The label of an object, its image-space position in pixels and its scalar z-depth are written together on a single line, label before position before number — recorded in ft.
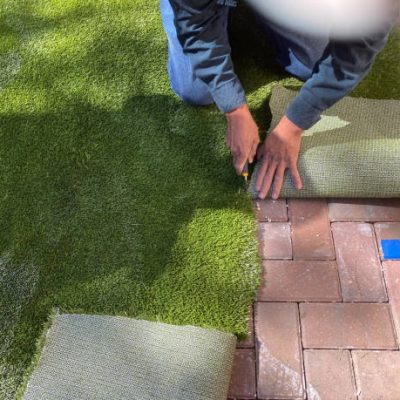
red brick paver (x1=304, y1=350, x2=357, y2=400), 4.20
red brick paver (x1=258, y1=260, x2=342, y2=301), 4.65
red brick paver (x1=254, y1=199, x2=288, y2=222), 5.12
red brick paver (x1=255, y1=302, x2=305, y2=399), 4.23
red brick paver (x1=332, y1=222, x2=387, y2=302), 4.65
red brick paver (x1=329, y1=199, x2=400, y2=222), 5.08
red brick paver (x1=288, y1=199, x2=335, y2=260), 4.87
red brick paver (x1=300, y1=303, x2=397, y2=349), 4.40
